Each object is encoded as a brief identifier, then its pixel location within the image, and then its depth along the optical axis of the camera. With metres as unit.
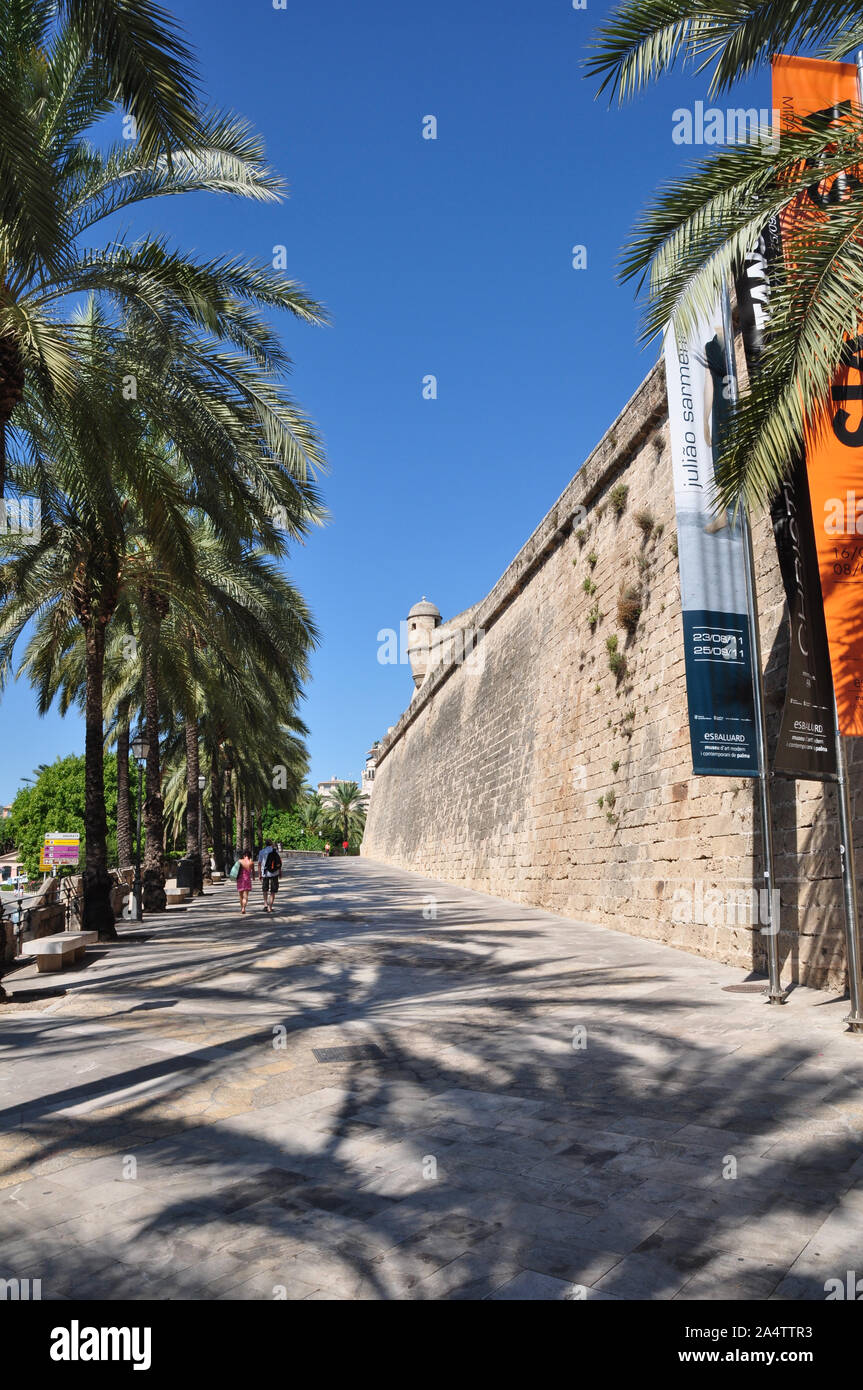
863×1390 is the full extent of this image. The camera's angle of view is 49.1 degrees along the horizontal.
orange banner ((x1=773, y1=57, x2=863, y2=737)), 5.86
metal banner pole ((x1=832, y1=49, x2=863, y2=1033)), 5.75
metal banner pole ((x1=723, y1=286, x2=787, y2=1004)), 6.78
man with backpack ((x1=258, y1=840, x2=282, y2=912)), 16.34
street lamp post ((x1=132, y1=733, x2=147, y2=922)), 15.80
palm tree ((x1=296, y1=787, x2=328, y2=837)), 83.62
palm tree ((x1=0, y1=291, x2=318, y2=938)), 8.83
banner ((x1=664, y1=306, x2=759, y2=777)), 7.44
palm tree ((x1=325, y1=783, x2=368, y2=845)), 86.44
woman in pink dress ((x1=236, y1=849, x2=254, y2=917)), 17.16
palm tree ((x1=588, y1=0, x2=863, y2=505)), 5.19
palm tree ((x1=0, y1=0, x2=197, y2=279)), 5.24
